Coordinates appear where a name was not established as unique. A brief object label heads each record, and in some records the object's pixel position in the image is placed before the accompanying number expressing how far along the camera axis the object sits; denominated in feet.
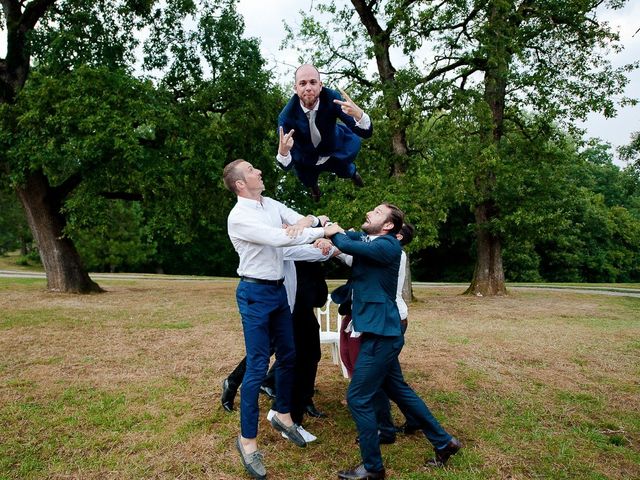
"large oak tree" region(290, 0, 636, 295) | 47.29
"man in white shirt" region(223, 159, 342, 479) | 12.21
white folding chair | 19.60
